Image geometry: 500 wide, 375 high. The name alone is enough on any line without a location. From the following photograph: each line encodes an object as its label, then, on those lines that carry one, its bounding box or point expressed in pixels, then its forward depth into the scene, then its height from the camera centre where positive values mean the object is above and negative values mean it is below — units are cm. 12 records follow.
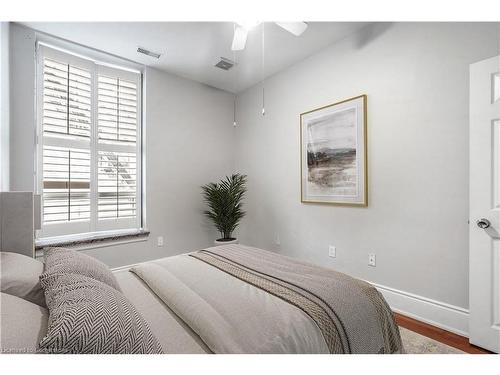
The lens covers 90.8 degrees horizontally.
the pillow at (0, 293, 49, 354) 63 -40
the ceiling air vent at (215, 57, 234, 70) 299 +156
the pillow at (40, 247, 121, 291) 107 -36
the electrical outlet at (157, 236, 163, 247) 324 -70
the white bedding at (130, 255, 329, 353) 87 -51
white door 161 -11
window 254 +48
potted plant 343 -26
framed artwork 243 +38
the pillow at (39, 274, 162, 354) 61 -38
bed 87 -51
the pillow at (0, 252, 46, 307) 99 -39
